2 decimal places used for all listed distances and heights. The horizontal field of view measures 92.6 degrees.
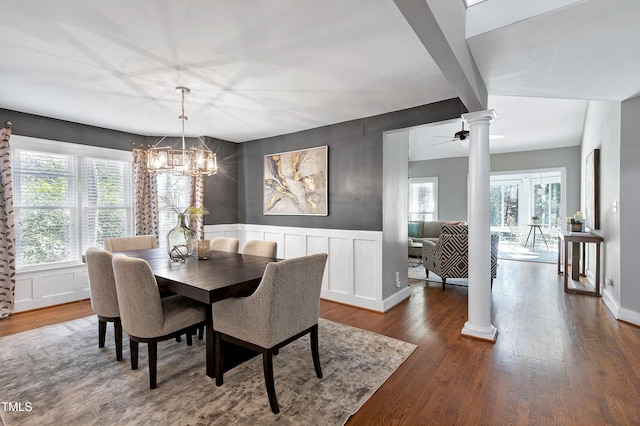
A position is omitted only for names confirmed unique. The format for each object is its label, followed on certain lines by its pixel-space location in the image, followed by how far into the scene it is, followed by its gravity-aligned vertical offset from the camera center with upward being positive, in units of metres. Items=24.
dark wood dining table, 1.91 -0.47
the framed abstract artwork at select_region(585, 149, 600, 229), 4.52 +0.29
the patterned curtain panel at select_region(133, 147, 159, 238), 4.59 +0.22
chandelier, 2.95 +0.49
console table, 4.16 -0.74
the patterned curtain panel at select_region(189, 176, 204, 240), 4.91 +0.19
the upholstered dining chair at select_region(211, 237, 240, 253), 3.54 -0.41
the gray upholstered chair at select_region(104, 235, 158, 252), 3.57 -0.40
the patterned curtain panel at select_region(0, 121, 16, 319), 3.47 -0.23
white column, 2.93 -0.22
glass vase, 2.85 -0.30
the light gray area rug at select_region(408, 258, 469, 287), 5.06 -1.21
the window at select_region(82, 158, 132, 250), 4.24 +0.15
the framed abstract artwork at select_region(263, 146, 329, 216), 4.30 +0.40
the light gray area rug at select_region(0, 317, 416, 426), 1.88 -1.25
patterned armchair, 4.39 -0.69
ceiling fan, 4.74 +1.16
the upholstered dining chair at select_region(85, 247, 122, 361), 2.45 -0.64
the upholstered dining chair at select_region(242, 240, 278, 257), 3.16 -0.41
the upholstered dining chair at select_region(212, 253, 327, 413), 1.91 -0.70
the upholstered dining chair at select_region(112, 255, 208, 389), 2.07 -0.70
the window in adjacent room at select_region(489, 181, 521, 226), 7.83 +0.15
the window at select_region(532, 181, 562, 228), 7.11 +0.13
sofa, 7.30 -0.51
